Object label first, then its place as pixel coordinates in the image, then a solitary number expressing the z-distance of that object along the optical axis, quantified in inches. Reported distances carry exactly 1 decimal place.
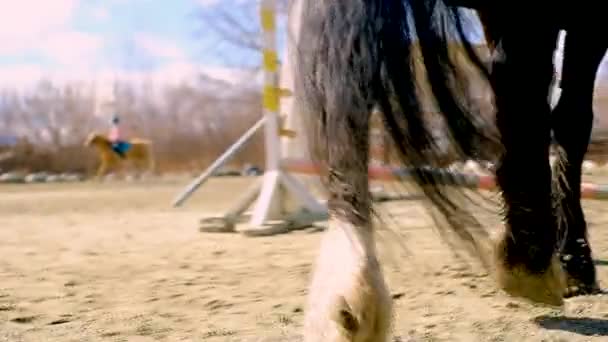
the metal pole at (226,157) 208.3
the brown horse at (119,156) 721.6
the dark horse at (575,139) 98.3
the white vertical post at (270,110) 190.1
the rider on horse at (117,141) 721.6
